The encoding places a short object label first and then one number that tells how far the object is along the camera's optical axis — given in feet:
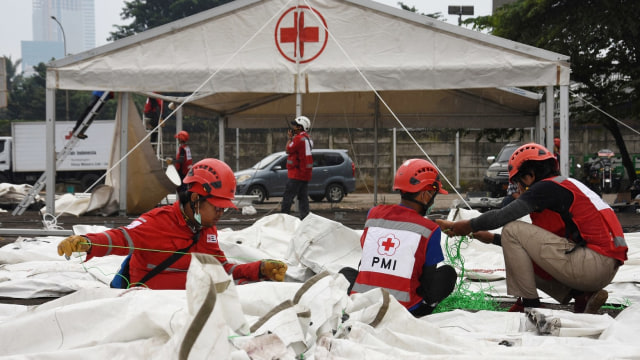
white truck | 73.56
